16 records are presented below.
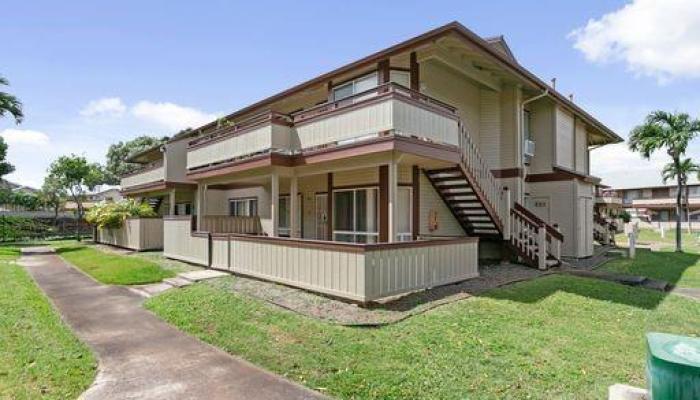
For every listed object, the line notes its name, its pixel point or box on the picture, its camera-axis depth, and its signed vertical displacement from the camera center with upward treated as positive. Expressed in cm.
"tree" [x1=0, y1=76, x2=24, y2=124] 2406 +637
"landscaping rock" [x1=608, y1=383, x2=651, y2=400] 368 -170
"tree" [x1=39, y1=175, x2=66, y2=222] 4669 +200
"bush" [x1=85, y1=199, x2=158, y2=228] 2281 -16
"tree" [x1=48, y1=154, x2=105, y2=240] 3309 +322
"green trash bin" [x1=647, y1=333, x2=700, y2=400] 283 -115
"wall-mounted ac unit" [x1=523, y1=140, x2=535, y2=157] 1654 +262
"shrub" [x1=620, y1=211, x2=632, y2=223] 4509 -68
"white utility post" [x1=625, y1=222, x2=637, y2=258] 1748 -147
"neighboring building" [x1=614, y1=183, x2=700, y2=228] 5659 +131
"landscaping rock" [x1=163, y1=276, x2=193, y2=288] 1150 -212
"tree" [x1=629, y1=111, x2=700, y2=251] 2116 +410
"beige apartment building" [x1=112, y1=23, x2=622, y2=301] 984 +130
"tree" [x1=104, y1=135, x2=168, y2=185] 5778 +794
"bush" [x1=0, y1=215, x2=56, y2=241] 3186 -159
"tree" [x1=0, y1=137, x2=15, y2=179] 3073 +363
